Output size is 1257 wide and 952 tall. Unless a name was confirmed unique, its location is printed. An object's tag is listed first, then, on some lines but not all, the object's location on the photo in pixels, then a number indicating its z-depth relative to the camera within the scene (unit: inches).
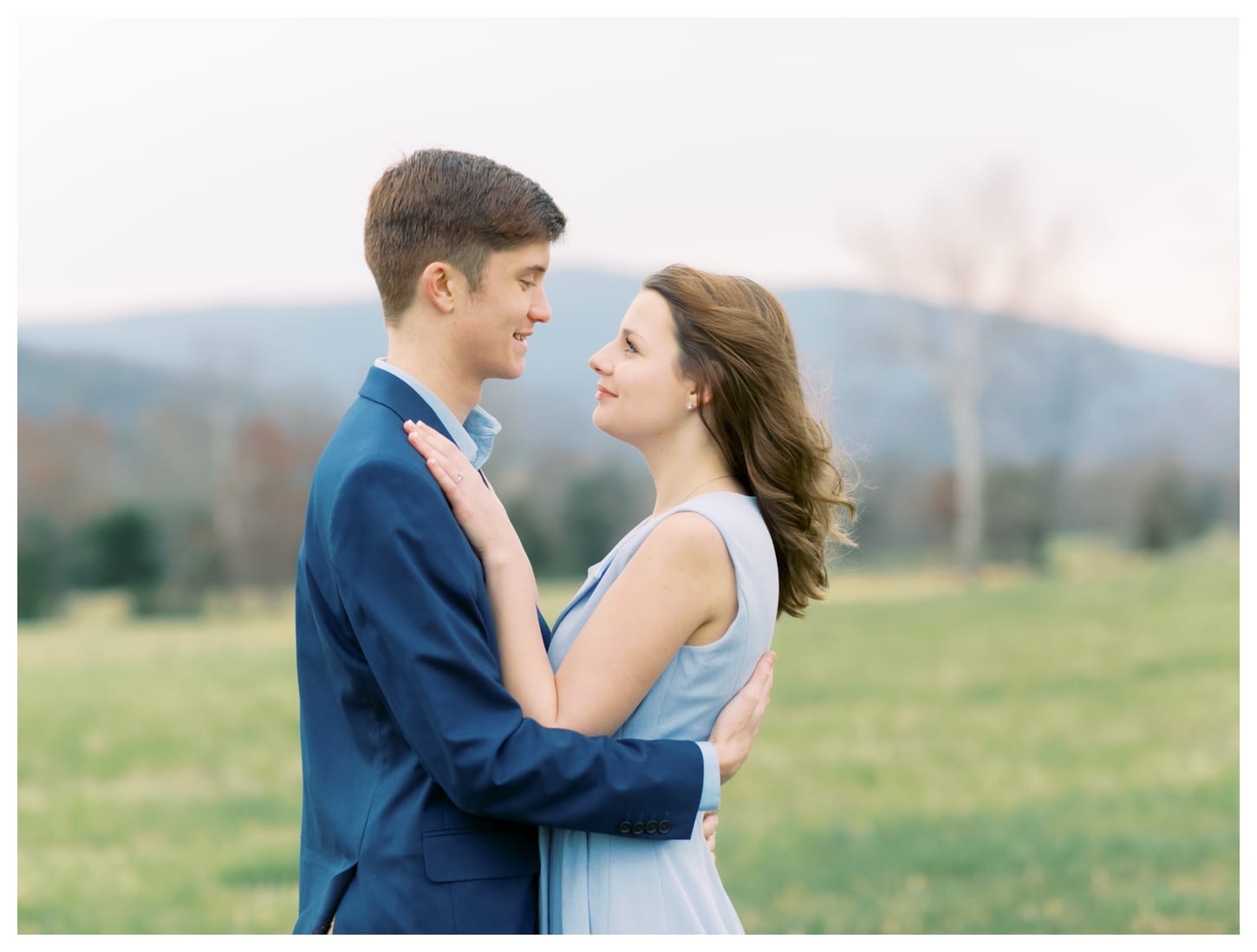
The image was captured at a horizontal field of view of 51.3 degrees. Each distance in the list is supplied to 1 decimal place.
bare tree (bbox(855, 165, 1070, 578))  1074.1
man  104.5
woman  113.6
